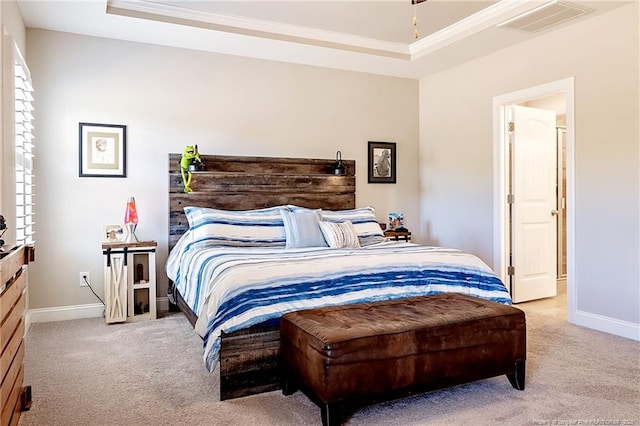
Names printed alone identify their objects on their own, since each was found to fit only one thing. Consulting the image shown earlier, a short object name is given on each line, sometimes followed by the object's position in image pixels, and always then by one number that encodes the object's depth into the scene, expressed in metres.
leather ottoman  2.10
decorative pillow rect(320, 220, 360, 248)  3.90
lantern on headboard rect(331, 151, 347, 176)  5.12
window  3.29
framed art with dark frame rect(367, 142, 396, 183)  5.43
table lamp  4.12
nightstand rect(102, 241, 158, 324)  3.93
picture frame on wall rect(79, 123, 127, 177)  4.16
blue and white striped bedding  2.52
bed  2.52
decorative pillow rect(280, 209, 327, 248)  3.91
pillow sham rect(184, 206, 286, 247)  3.90
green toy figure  4.32
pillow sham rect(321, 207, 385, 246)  4.25
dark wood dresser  1.75
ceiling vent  3.43
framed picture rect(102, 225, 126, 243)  4.17
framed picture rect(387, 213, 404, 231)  5.34
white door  4.72
